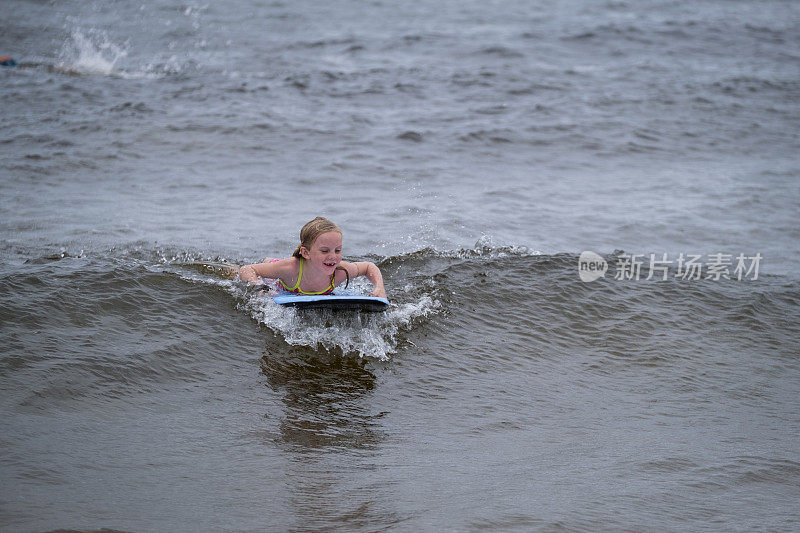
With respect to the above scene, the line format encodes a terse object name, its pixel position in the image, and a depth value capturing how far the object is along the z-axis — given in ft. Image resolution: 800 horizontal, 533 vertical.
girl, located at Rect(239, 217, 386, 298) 44.34
